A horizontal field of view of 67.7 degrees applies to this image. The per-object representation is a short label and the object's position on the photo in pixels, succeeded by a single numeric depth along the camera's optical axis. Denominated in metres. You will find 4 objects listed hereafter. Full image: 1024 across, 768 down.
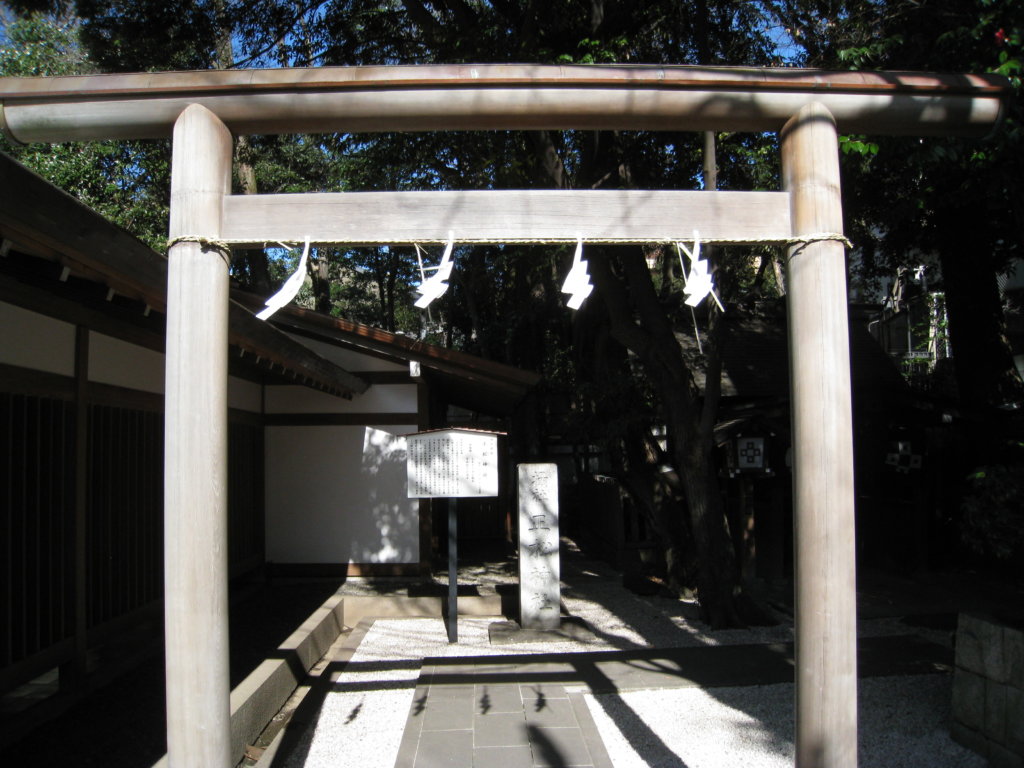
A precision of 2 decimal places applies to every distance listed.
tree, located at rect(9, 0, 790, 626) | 8.20
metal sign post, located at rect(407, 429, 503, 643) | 7.66
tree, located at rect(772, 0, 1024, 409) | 5.59
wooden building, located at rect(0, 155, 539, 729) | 4.04
